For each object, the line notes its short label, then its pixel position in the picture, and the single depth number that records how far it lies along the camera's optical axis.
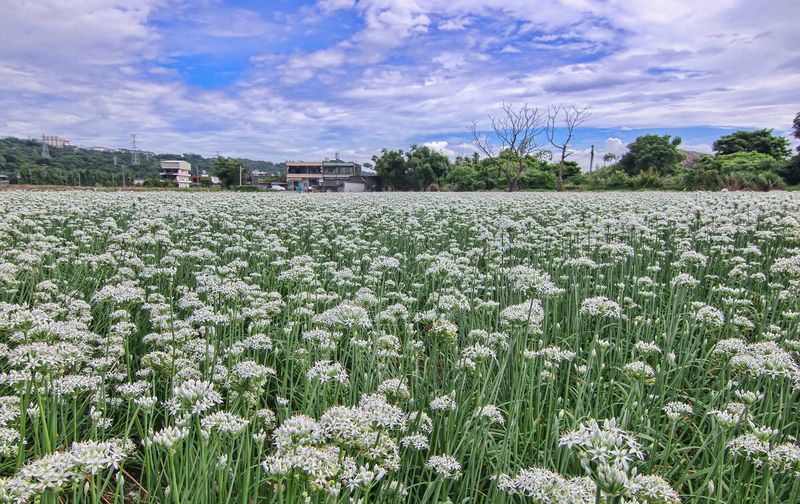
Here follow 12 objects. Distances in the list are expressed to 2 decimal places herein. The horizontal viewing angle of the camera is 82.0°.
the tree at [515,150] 67.56
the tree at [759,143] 79.19
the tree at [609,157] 94.29
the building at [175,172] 182.25
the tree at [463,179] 72.00
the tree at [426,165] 82.06
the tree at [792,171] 44.59
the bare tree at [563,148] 68.78
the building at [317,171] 134.62
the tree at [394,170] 85.00
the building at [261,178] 143.75
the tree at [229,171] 112.38
